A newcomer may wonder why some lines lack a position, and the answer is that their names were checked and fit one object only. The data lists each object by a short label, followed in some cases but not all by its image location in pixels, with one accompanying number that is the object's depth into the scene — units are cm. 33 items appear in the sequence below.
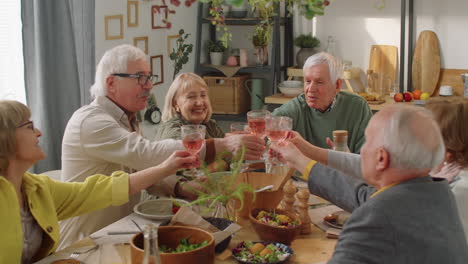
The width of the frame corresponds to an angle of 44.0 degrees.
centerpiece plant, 187
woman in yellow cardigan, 178
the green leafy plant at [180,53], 487
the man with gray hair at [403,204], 138
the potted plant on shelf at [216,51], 520
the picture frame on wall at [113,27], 419
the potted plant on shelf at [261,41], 493
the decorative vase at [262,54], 505
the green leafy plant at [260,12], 469
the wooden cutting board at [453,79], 468
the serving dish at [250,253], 174
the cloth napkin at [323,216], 199
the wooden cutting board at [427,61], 470
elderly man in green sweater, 318
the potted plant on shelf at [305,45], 498
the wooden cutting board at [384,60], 490
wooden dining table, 180
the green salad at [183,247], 169
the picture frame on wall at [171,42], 491
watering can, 516
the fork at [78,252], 181
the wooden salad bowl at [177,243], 158
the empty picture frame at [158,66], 471
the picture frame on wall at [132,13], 441
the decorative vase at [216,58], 520
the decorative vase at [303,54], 502
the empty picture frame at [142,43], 450
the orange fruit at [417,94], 461
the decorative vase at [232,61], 515
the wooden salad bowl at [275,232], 186
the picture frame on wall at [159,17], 471
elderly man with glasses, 242
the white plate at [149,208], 211
